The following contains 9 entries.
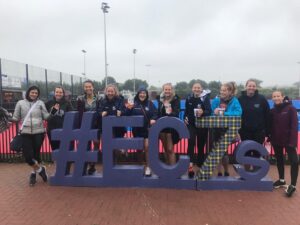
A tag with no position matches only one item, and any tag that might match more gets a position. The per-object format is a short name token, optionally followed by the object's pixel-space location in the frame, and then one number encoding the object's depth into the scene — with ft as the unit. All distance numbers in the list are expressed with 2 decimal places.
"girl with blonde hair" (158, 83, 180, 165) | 12.70
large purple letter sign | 12.16
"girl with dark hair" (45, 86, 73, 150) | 13.46
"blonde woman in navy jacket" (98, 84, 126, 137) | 12.83
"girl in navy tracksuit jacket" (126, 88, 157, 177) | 12.83
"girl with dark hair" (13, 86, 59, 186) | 12.92
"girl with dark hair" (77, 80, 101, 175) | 13.24
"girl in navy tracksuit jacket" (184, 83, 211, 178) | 12.41
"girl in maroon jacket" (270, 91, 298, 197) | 11.77
